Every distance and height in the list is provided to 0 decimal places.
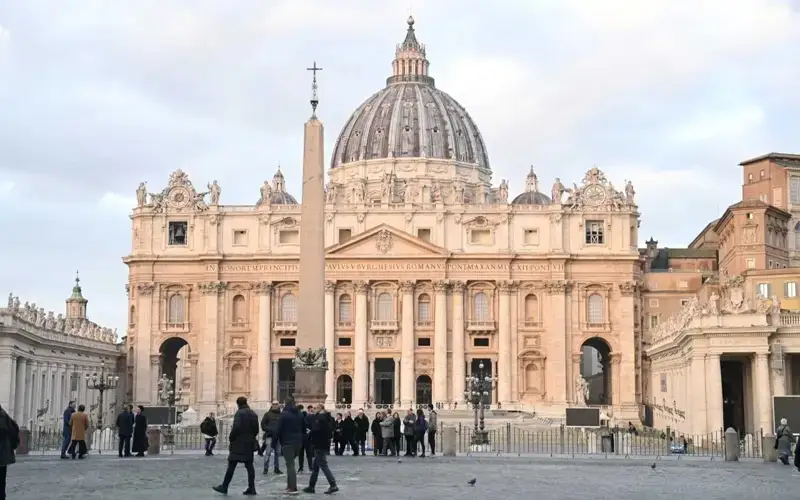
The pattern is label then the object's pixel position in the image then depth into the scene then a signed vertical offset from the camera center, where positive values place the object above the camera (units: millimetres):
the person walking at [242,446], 23578 -606
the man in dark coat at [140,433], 38938 -615
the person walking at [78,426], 35938 -366
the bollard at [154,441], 41438 -904
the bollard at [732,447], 40344 -1123
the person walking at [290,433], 24781 -400
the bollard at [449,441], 42781 -968
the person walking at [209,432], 40031 -597
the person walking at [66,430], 37500 -503
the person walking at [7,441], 19397 -415
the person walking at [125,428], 38250 -450
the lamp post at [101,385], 54781 +1224
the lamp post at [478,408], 51766 +78
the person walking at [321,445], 24359 -658
